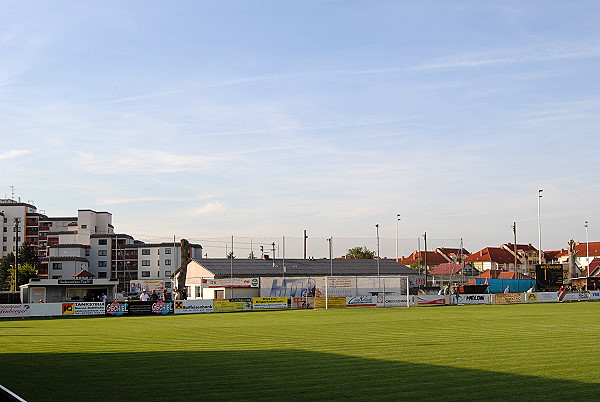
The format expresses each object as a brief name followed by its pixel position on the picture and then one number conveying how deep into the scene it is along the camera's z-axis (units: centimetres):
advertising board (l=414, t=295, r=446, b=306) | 5719
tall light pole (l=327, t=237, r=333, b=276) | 8106
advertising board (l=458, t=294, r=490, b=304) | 5897
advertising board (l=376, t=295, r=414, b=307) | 5588
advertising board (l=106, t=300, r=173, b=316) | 4694
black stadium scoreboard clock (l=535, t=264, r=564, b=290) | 6406
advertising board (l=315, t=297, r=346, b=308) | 5484
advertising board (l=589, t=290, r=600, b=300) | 6506
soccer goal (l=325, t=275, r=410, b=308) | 6750
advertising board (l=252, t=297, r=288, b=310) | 5431
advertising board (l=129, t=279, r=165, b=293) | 10288
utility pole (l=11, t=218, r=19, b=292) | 6864
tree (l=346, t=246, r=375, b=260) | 12308
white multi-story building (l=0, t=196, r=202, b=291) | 11731
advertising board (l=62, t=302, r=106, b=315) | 4597
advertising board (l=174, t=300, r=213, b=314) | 4897
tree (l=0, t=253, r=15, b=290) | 10734
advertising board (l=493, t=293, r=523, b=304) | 5954
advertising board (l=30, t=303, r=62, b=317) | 4459
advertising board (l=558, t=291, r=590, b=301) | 6206
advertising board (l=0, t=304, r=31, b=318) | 4400
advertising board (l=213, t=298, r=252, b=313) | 5151
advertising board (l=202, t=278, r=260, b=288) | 6477
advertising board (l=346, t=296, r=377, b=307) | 5525
